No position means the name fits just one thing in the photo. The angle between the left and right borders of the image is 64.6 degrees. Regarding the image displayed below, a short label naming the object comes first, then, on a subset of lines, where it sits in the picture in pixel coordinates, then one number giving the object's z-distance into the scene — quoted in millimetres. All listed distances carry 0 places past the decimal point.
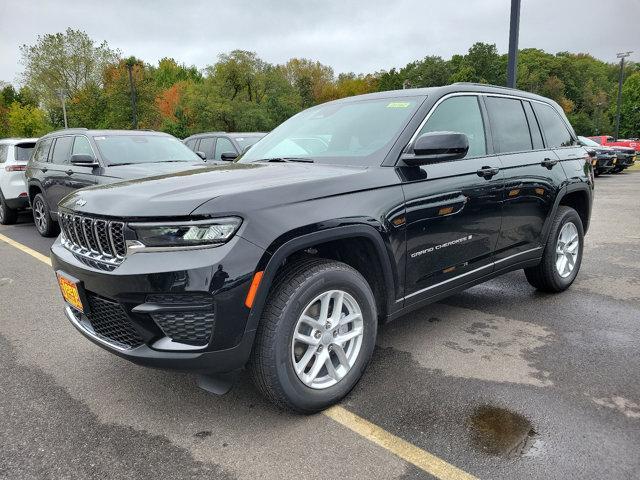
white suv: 9516
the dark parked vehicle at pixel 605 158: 19817
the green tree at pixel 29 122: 50594
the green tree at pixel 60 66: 48469
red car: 25248
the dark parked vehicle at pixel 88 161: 7102
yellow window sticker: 3447
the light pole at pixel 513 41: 8992
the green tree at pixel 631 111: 64750
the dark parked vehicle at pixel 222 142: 11029
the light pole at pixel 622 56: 37216
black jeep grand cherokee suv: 2350
